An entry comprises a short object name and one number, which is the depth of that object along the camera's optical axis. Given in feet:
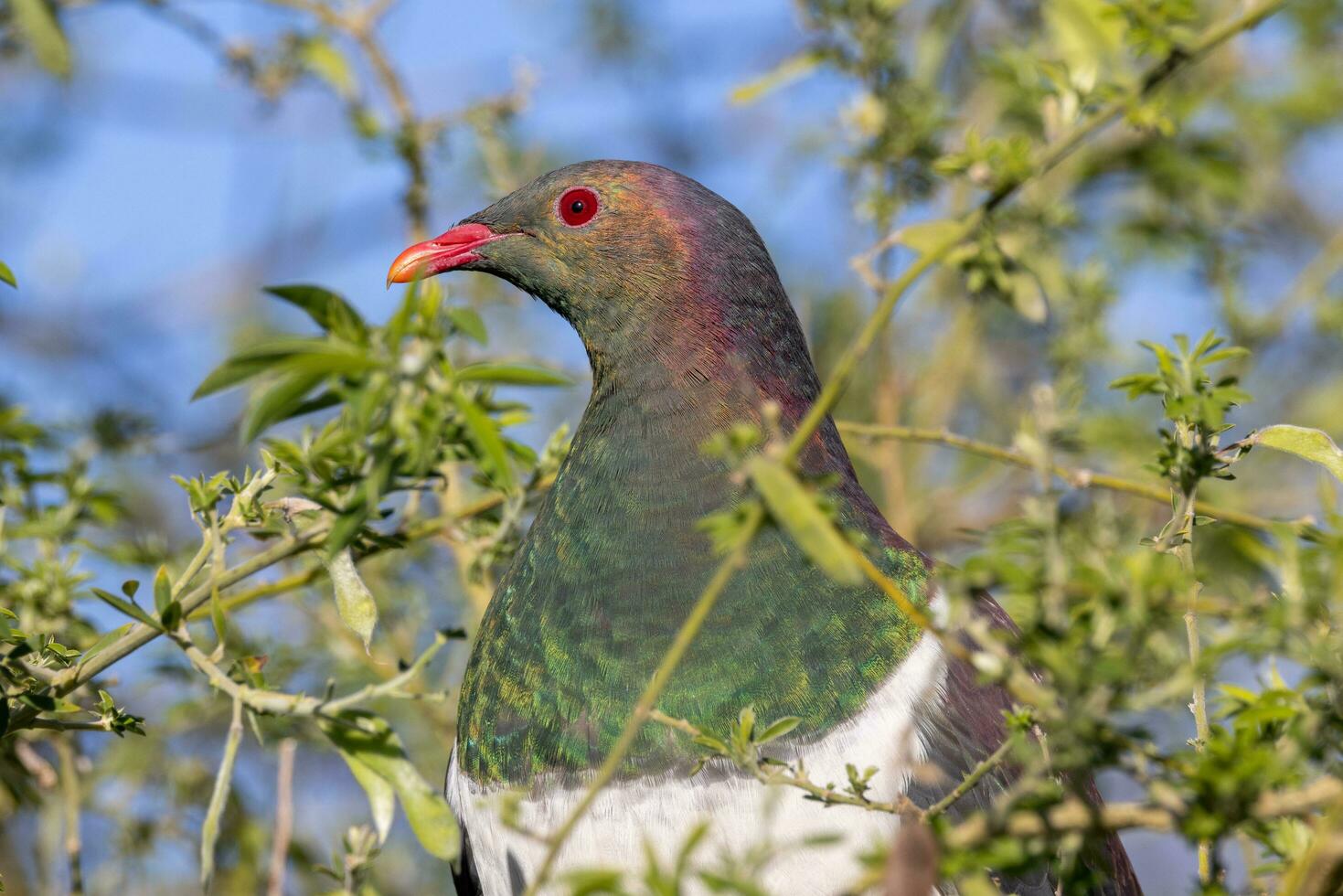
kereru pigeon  14.08
